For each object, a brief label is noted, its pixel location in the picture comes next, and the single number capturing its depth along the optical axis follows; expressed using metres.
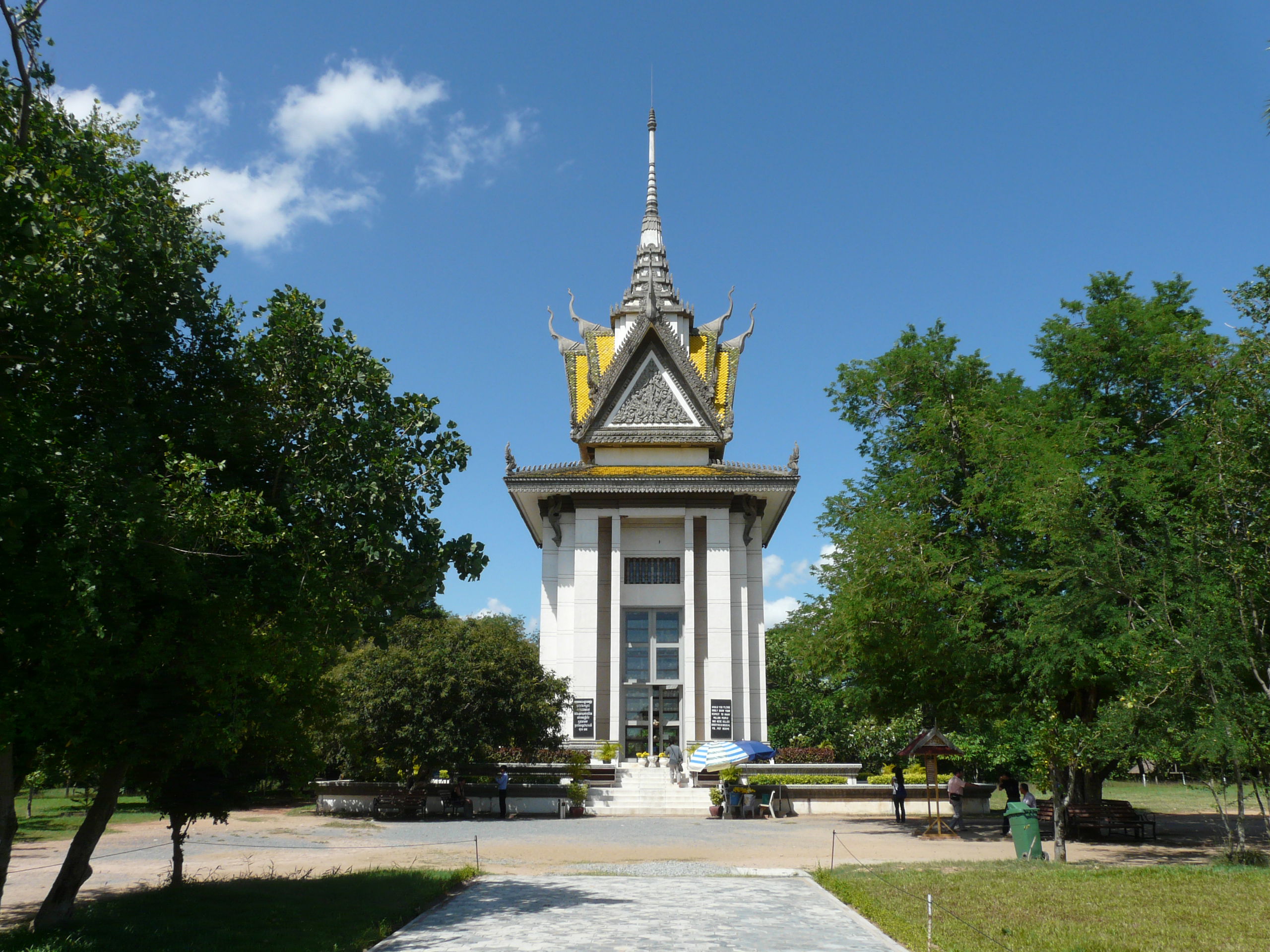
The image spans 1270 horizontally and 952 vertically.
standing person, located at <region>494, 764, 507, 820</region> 25.47
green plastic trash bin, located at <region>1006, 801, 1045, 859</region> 15.77
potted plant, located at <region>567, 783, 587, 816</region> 26.45
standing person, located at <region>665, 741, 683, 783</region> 31.16
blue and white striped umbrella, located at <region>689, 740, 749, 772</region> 25.84
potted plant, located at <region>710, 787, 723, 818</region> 26.16
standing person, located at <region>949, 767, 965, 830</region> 23.58
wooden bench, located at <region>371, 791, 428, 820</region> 25.56
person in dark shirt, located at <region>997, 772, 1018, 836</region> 20.91
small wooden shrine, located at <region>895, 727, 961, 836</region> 22.62
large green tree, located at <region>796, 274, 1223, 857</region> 16.58
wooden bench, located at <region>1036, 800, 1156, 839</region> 19.44
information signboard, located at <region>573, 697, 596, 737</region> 33.06
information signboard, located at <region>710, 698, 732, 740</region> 33.12
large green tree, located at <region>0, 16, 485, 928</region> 8.45
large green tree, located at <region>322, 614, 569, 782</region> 24.98
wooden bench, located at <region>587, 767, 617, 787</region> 30.11
